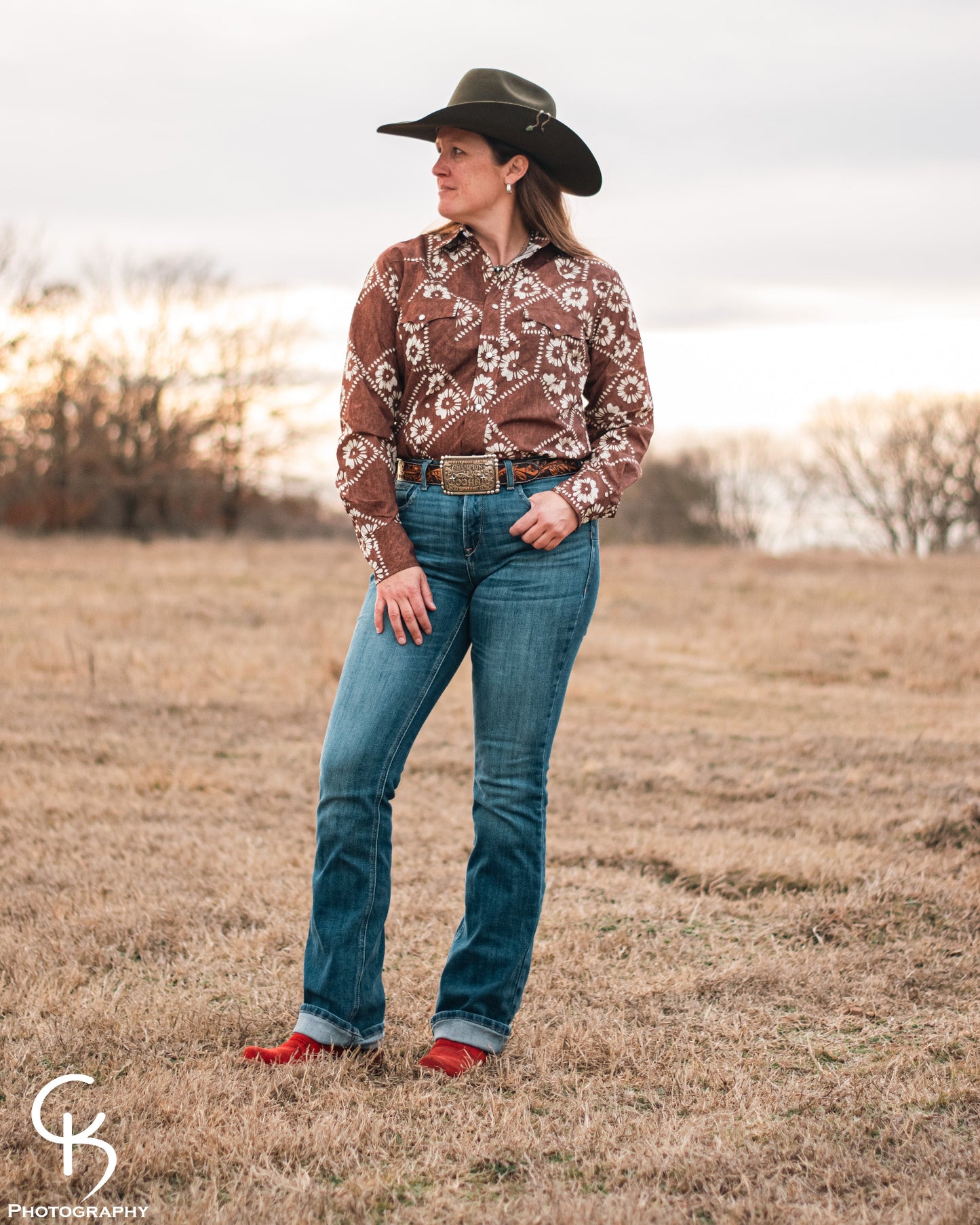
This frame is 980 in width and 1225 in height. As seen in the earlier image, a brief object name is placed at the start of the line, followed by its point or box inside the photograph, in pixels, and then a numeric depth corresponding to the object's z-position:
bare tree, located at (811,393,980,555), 42.91
